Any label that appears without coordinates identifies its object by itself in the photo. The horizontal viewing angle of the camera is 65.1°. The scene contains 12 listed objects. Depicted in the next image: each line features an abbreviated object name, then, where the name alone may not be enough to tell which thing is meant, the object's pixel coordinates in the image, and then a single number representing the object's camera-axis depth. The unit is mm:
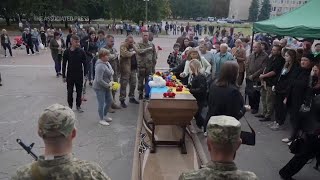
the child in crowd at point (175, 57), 7595
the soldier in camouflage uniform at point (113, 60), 6506
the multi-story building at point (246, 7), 75497
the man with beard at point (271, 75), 5968
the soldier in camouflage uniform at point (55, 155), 1523
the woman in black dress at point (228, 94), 3545
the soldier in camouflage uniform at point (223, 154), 1572
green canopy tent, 5601
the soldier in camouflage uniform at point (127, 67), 6506
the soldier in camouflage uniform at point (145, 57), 6736
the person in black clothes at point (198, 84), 4915
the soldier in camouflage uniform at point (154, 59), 6932
